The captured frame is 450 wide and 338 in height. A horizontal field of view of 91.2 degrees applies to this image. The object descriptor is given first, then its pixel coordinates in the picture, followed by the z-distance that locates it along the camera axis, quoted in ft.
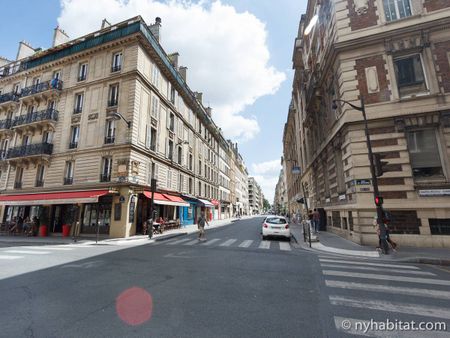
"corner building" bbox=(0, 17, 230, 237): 58.39
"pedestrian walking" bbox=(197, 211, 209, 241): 47.83
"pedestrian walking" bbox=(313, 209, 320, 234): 60.57
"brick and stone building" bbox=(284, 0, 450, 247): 36.11
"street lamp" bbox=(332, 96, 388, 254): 30.53
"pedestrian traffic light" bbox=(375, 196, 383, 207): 31.07
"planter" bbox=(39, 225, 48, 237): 59.93
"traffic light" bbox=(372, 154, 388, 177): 30.76
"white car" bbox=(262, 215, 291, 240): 45.78
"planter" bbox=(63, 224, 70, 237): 57.85
